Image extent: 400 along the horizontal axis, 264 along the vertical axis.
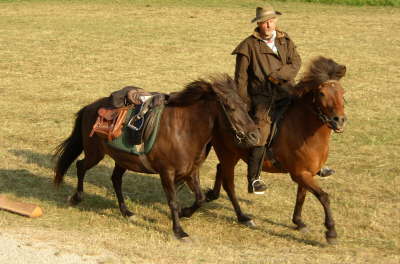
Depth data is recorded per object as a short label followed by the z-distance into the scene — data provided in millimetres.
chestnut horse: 15211
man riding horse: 16547
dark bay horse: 15156
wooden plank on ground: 17266
